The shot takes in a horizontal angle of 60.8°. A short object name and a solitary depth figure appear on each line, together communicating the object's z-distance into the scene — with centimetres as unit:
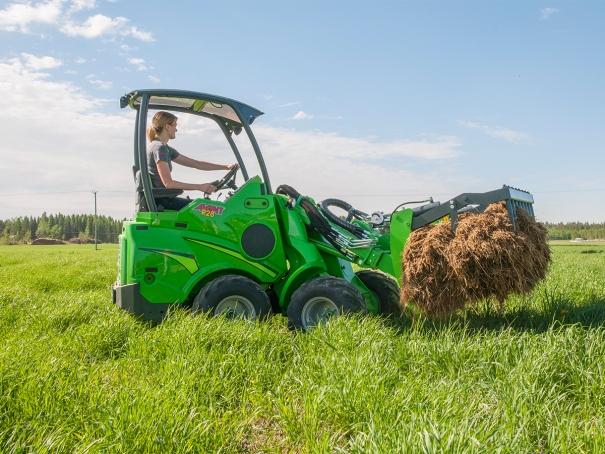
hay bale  421
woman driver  532
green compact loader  482
